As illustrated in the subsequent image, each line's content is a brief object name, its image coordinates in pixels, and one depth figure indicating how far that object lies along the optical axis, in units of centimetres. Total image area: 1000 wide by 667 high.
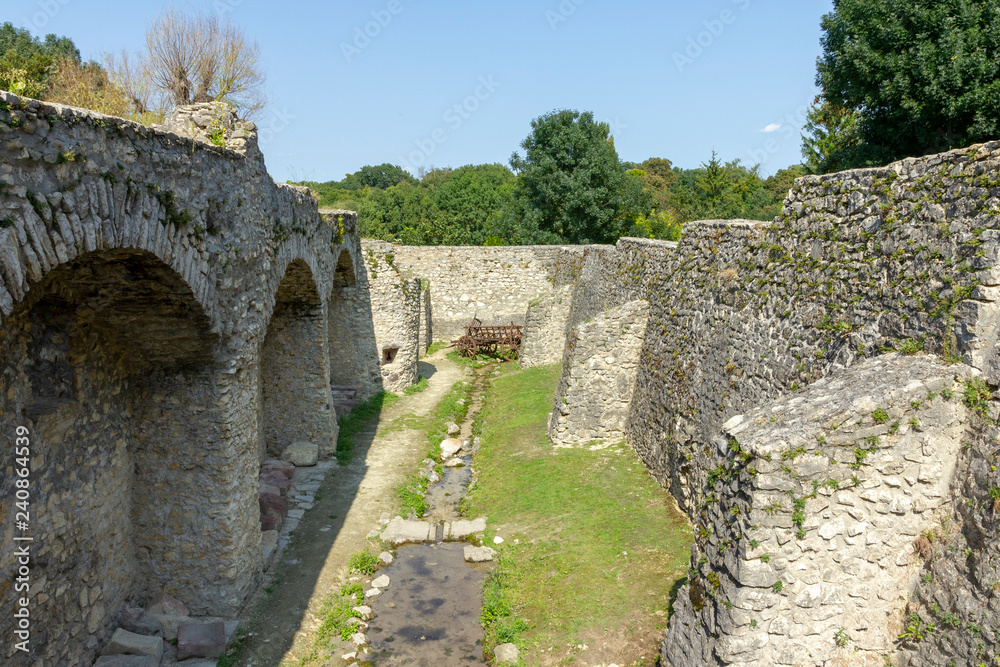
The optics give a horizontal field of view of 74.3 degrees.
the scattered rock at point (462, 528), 994
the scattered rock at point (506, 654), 689
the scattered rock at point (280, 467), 1143
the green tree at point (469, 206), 4466
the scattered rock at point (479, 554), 923
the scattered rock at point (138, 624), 714
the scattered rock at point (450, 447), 1366
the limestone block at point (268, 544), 882
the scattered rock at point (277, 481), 1105
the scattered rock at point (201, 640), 689
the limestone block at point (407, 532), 998
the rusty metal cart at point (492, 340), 2247
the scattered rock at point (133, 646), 676
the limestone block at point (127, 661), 658
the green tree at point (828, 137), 2006
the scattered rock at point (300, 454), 1227
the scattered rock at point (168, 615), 719
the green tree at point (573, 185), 2903
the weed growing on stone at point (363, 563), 901
